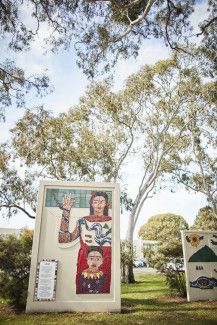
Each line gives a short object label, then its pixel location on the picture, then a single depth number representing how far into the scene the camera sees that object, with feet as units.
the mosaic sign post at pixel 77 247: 28.12
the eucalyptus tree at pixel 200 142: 69.67
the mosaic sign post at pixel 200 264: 36.47
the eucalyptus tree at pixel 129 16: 36.45
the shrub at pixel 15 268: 28.84
